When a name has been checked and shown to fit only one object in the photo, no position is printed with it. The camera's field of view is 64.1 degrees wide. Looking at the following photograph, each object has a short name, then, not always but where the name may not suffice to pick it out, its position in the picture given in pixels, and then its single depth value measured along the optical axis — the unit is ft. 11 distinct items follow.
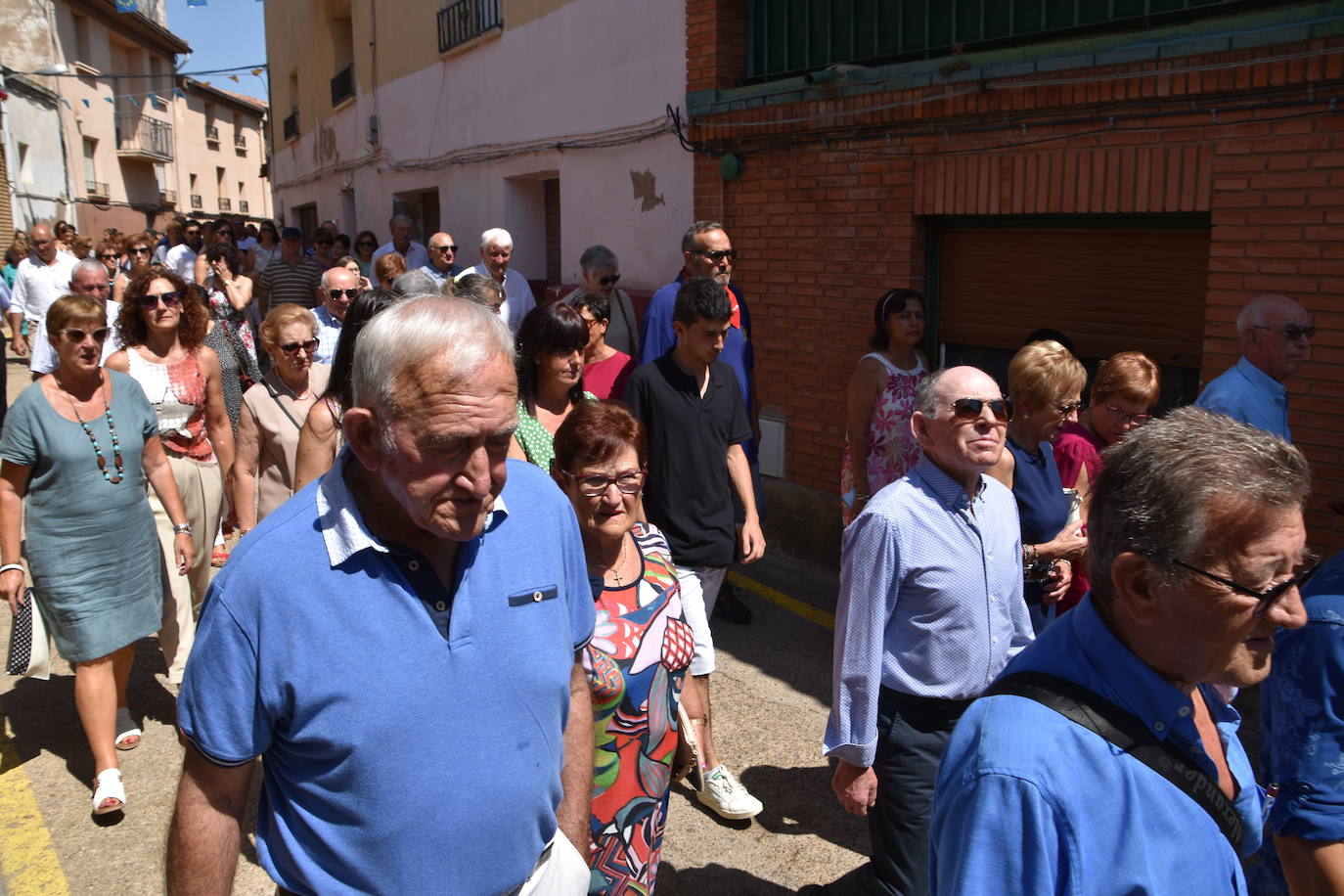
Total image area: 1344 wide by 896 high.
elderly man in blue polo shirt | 5.53
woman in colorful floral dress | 8.65
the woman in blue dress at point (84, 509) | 13.32
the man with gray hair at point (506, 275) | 25.26
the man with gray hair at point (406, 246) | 33.60
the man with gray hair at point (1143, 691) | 4.67
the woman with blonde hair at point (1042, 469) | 11.82
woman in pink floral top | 15.98
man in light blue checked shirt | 9.26
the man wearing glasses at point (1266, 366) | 13.83
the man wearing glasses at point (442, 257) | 27.61
